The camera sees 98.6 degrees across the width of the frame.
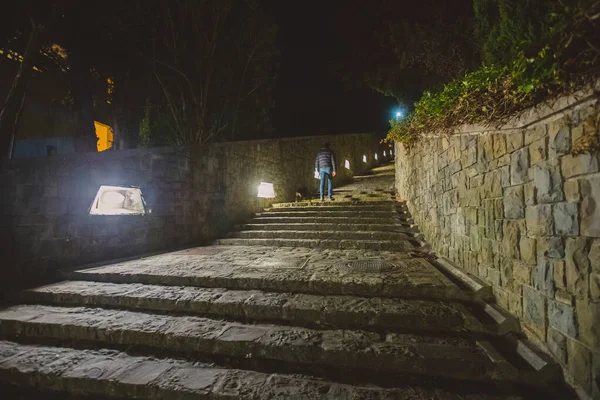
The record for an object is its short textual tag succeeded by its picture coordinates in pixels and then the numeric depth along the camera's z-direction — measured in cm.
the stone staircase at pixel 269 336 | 193
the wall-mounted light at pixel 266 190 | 843
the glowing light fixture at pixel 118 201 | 448
